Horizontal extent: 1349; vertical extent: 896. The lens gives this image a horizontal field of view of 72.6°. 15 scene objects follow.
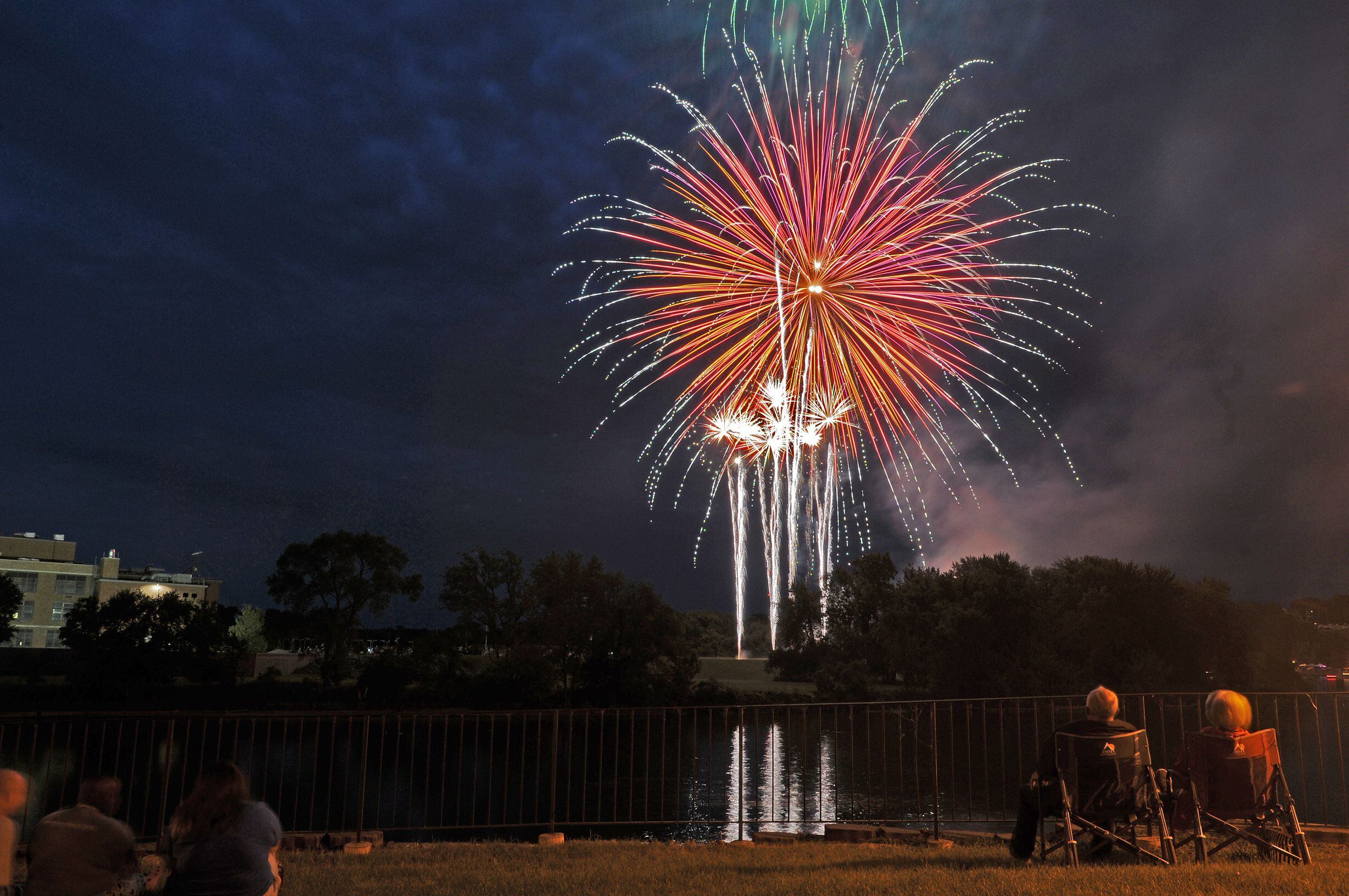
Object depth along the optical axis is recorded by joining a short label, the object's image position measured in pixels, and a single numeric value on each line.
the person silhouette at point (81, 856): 4.42
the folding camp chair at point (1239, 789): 6.32
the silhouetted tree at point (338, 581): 63.33
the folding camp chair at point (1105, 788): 6.39
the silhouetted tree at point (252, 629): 84.47
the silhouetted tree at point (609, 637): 53.06
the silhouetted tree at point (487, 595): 58.28
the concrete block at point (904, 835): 7.98
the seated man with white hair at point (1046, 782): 6.56
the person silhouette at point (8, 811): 4.50
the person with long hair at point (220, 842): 4.15
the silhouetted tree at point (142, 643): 51.16
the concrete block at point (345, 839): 8.30
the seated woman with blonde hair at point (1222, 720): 6.47
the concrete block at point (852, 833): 8.23
